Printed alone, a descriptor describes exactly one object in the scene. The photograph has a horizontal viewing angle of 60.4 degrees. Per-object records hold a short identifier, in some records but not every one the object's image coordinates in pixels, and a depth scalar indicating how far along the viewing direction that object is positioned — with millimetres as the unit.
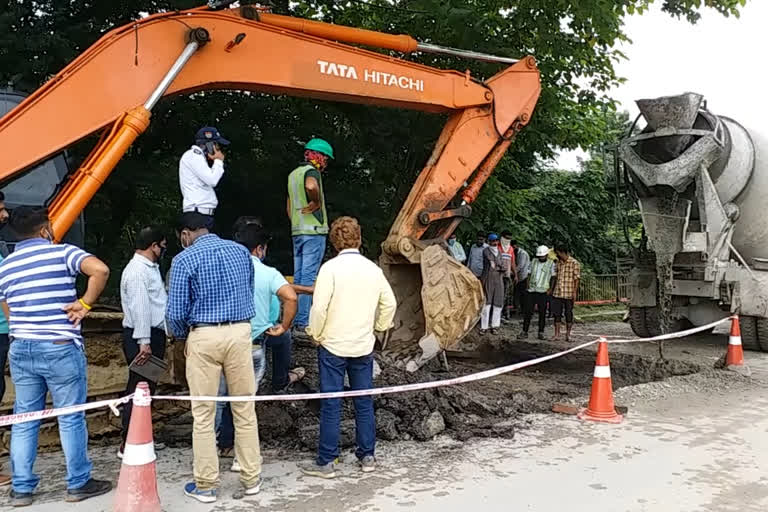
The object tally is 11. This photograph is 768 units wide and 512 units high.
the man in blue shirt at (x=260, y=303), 4945
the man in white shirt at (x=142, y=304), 5086
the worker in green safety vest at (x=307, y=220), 6883
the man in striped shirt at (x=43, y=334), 4152
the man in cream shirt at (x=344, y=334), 4812
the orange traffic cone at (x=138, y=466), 3770
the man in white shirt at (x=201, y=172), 5879
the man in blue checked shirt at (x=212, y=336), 4195
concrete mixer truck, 9688
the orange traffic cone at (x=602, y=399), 6336
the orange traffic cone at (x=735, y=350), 8688
